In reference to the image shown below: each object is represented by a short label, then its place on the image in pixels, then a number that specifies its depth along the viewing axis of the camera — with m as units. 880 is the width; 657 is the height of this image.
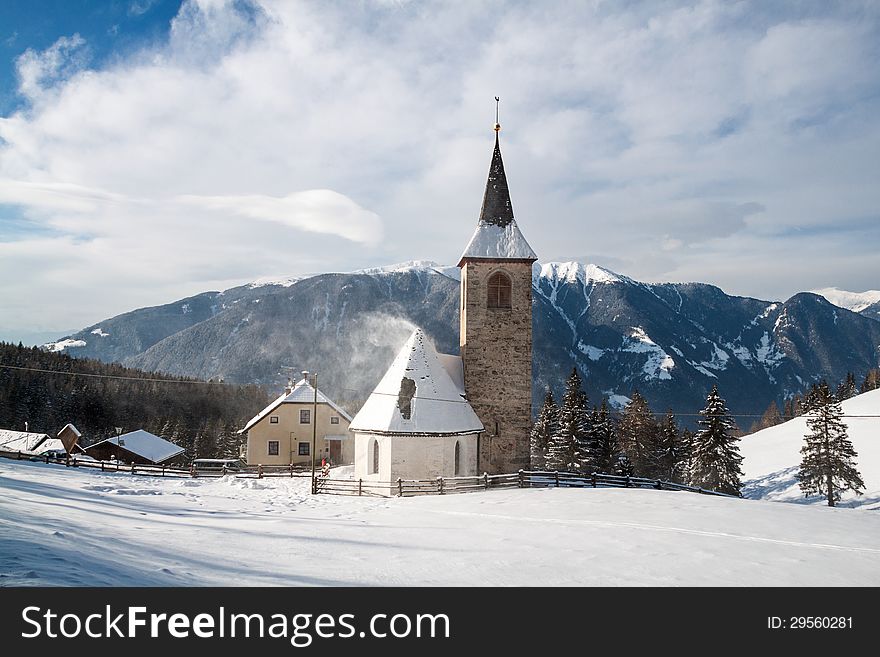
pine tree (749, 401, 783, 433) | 129.62
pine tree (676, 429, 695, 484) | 50.75
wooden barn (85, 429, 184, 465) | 50.69
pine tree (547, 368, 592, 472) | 45.84
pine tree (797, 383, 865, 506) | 45.59
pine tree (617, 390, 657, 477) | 53.03
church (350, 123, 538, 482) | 27.22
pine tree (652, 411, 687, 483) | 52.31
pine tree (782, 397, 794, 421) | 131.50
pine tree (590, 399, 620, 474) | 47.06
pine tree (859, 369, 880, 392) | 115.56
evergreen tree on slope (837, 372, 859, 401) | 110.80
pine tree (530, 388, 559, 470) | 53.06
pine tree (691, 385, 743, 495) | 43.31
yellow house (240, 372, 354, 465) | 44.97
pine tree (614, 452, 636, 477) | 45.62
